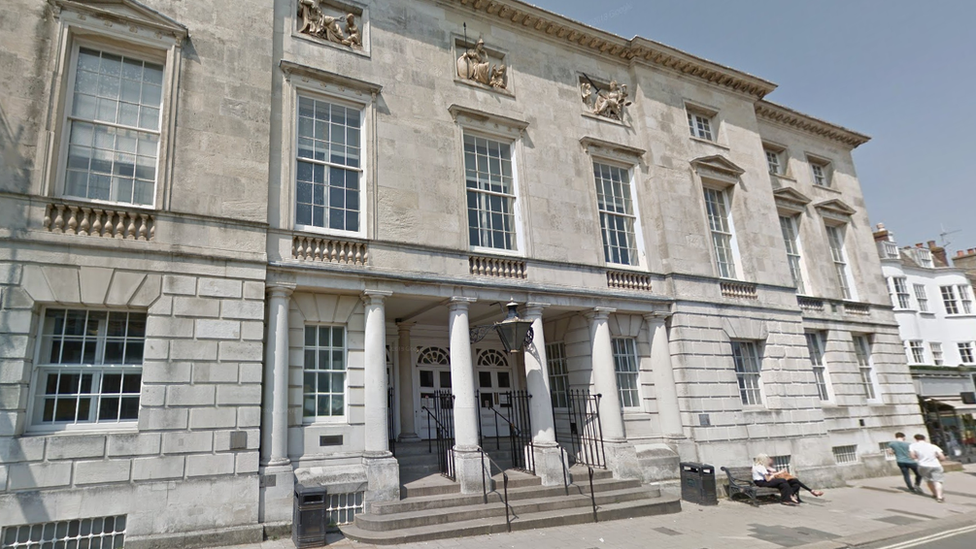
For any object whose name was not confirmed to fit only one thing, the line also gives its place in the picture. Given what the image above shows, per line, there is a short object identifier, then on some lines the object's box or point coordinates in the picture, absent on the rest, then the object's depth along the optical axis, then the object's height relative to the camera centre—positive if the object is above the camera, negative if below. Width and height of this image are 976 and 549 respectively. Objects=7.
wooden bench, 12.81 -2.29
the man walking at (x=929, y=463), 13.66 -2.21
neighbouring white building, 28.64 +3.66
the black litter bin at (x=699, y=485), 12.67 -2.18
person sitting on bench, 12.86 -2.21
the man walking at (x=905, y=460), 14.85 -2.27
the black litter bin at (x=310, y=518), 8.73 -1.60
